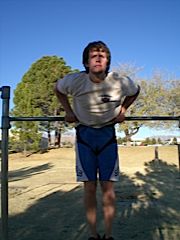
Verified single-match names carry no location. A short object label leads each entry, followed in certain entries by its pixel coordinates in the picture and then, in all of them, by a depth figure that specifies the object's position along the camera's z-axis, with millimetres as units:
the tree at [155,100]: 30375
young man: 2385
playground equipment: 2465
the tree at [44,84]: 25984
